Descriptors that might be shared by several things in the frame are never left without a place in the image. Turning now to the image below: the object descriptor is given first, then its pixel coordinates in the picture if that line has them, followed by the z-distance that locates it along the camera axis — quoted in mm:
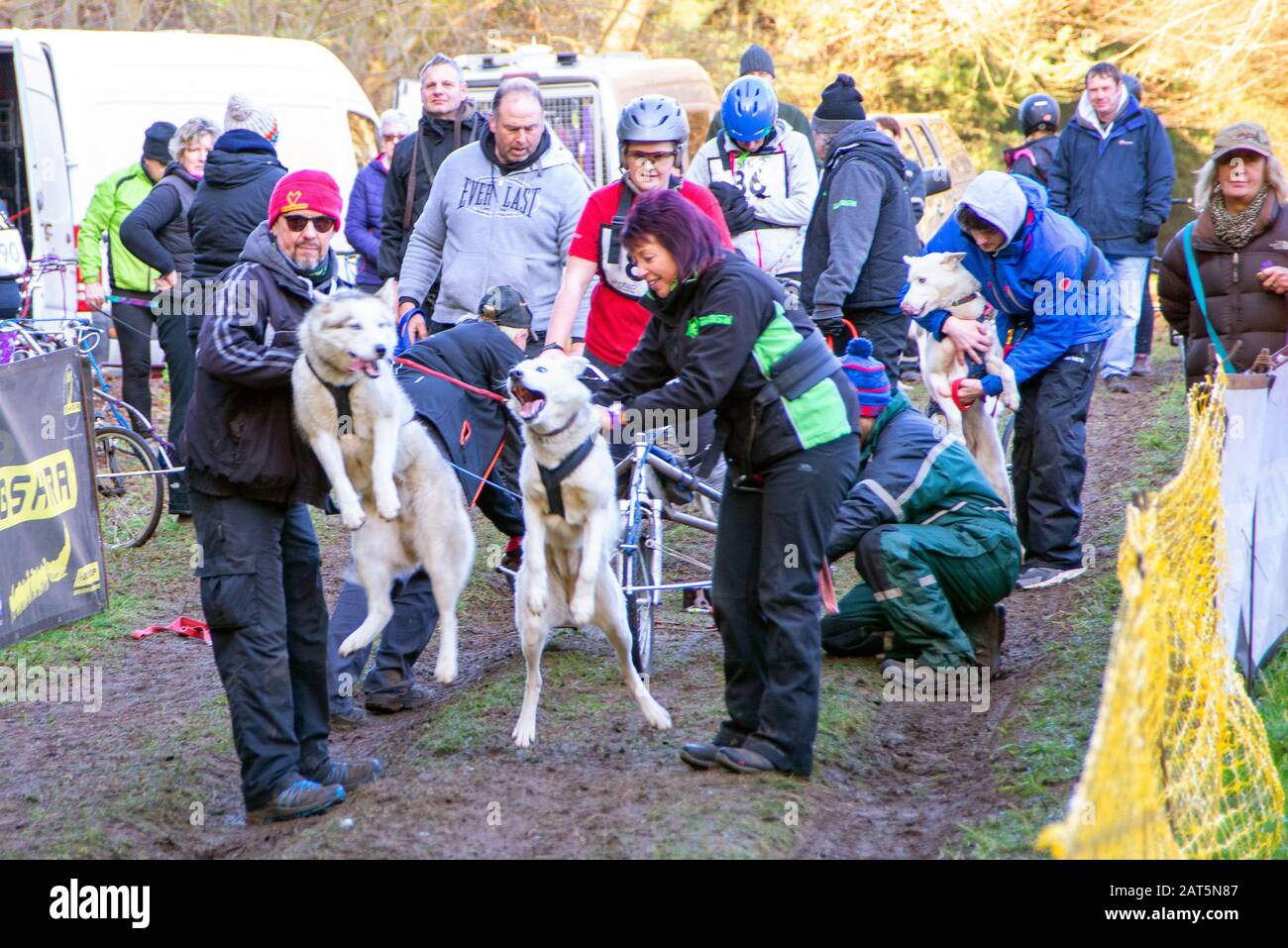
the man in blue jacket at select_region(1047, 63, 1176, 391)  11180
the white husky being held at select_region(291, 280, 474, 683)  4250
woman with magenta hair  4465
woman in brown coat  6641
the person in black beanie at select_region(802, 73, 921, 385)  7305
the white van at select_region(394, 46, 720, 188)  14461
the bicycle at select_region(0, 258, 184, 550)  8641
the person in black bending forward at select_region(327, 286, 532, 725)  5617
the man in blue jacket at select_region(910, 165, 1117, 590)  6602
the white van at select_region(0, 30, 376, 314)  12336
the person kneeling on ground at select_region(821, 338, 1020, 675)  5977
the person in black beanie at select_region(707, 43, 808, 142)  10438
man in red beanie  4438
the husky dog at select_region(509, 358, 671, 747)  4516
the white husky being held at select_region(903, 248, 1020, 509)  6910
